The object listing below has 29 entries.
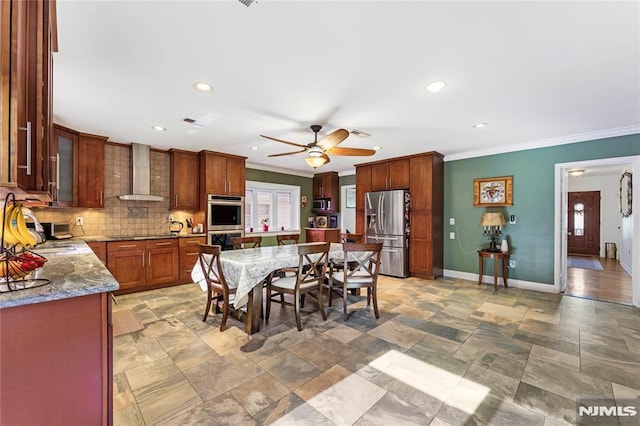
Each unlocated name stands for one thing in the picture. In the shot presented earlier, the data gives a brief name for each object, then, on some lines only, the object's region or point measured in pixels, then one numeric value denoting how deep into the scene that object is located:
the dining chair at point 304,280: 2.91
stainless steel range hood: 4.56
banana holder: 1.27
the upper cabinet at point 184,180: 4.95
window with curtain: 6.46
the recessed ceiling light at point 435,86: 2.44
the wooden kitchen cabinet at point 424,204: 5.07
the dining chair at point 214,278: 2.77
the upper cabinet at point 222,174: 5.01
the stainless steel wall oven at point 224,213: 5.00
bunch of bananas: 1.34
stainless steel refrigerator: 5.23
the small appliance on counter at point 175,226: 5.06
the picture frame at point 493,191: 4.66
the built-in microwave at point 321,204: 7.32
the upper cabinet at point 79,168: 3.76
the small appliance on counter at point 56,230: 3.77
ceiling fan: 3.04
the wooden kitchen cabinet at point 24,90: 0.99
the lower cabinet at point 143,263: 4.07
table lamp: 4.43
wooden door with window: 7.88
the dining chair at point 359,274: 3.13
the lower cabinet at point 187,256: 4.70
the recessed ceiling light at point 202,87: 2.50
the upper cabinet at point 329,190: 7.25
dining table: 2.70
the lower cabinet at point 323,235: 7.04
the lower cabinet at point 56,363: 1.09
